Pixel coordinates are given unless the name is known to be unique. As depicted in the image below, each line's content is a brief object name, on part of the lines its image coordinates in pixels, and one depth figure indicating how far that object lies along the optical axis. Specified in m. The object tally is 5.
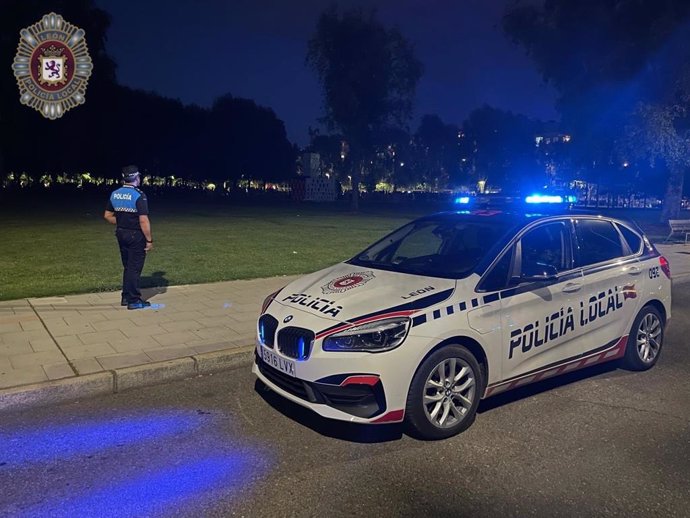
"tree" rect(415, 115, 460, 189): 84.86
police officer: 7.02
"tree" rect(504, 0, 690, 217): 20.83
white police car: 3.77
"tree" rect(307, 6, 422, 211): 36.31
